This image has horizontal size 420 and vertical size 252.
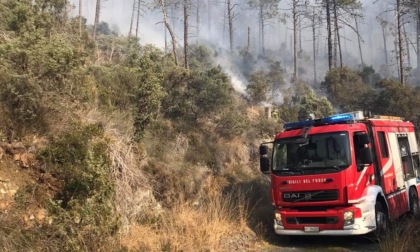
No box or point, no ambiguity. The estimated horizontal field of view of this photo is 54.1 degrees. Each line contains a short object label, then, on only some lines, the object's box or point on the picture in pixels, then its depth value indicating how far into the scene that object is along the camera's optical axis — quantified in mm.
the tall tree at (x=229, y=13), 48144
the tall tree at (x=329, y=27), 32125
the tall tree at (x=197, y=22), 62069
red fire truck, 8234
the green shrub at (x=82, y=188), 6008
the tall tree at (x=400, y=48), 25461
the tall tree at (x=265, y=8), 65719
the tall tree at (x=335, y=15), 34194
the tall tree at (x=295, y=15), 40644
